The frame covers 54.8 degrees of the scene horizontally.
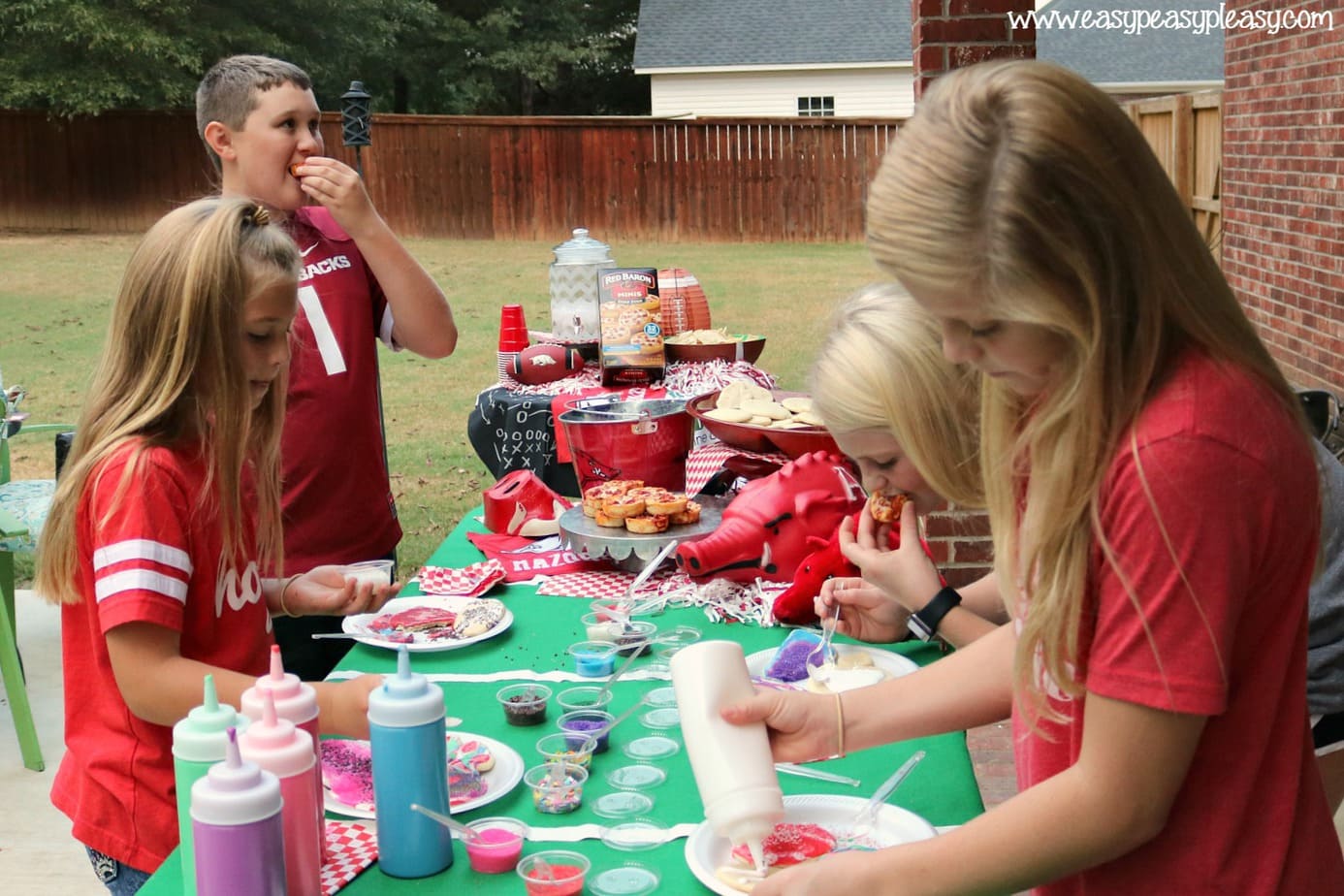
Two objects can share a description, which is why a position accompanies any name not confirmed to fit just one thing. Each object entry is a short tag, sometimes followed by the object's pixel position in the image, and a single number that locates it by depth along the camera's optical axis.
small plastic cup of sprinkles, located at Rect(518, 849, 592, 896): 1.54
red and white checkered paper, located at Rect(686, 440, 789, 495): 3.41
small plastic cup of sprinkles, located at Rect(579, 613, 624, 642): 2.43
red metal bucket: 3.12
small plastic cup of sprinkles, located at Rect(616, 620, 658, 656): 2.38
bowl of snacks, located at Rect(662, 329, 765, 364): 4.58
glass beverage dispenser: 4.92
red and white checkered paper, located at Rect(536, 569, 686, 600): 2.78
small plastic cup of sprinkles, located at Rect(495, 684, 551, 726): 2.06
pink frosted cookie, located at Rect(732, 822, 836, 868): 1.62
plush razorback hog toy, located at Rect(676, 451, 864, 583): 2.70
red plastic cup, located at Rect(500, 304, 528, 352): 4.63
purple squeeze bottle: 1.23
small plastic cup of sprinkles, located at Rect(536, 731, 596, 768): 1.89
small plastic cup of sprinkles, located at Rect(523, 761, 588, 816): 1.77
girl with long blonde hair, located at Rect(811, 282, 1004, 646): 2.00
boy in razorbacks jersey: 3.16
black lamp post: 3.83
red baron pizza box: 4.18
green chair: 4.39
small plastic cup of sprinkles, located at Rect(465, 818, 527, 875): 1.59
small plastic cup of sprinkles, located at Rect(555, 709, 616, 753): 1.95
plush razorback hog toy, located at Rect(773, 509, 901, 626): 2.52
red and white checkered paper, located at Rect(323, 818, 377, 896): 1.58
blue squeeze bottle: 1.48
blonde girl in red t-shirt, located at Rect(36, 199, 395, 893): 1.79
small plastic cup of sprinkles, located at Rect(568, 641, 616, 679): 2.29
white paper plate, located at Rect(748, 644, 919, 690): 2.24
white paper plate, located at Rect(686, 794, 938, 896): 1.59
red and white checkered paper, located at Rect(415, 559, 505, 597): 2.78
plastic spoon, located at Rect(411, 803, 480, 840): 1.54
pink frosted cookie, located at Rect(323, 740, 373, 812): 1.77
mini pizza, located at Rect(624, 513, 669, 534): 2.84
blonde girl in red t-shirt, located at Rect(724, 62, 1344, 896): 1.16
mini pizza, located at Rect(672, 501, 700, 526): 2.89
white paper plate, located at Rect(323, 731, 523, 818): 1.74
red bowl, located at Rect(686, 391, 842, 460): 3.12
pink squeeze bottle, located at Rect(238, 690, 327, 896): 1.33
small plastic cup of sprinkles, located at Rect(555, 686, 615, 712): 2.12
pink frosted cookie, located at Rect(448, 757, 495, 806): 1.77
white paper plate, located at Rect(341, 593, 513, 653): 2.38
